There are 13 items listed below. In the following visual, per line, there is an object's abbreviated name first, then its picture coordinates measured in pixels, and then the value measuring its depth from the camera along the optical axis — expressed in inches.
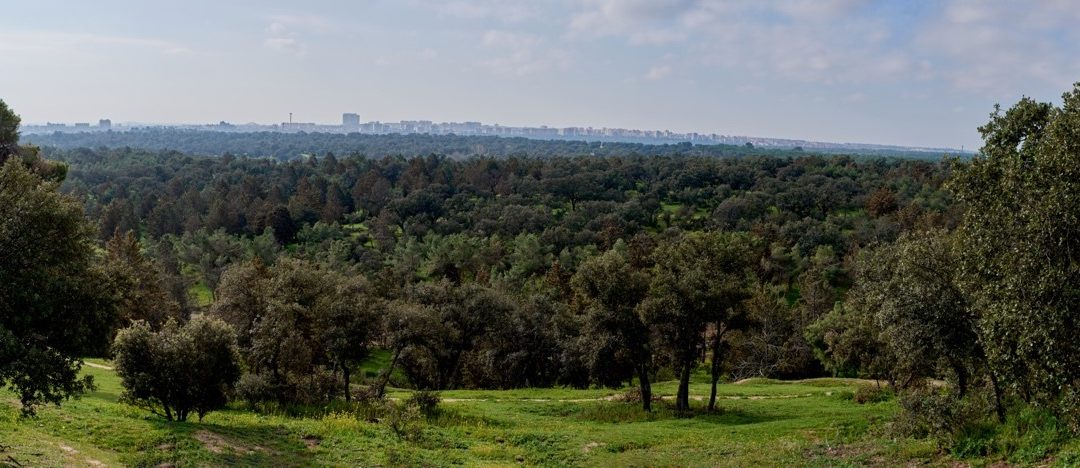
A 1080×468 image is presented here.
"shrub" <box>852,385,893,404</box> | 1305.4
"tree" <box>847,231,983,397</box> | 767.7
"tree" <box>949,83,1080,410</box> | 569.6
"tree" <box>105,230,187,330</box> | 2097.7
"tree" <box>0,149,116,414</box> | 646.5
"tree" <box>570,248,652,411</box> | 1240.2
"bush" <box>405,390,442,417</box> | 1209.8
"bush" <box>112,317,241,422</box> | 912.3
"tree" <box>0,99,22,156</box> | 1696.6
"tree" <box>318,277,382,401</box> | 1270.9
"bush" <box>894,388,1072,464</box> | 698.2
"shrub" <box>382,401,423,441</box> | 975.0
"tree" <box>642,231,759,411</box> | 1181.1
